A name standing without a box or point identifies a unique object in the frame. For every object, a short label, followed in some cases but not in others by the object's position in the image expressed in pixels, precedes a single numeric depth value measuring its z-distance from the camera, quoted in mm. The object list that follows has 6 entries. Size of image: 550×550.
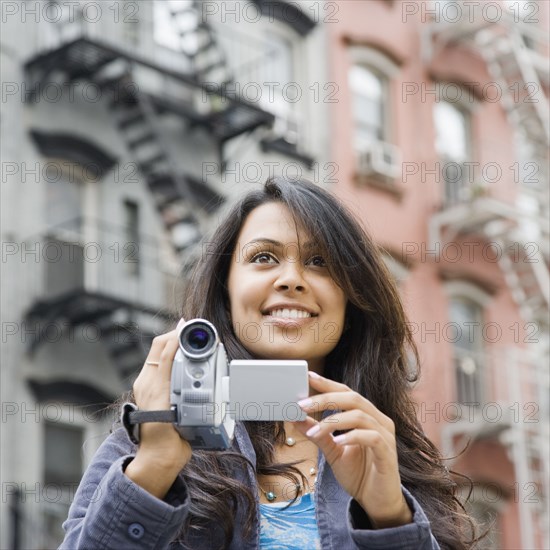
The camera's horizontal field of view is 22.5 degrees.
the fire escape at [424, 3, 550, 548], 17859
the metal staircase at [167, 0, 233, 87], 15914
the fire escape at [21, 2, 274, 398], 13438
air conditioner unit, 17516
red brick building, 17688
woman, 2947
